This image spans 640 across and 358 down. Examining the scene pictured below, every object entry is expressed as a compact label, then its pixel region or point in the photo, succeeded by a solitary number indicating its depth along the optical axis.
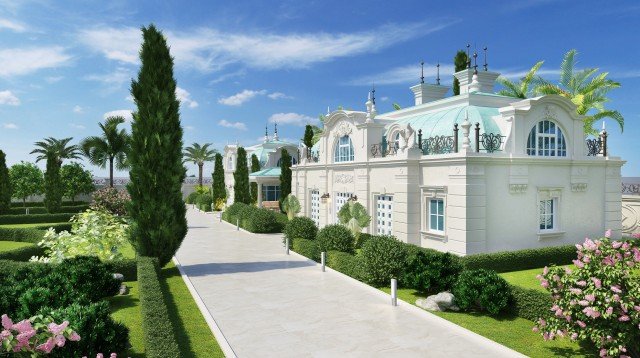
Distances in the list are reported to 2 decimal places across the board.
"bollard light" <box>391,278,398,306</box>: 12.92
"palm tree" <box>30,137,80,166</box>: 55.69
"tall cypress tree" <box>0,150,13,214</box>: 40.75
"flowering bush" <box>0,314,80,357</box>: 4.82
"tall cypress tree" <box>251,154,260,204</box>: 47.91
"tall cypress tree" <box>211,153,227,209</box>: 53.16
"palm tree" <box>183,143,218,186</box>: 67.94
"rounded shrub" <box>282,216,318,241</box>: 22.31
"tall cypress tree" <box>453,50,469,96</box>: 37.22
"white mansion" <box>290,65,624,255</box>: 18.44
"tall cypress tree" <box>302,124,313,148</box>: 41.47
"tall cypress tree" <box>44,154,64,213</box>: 42.62
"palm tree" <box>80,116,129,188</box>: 47.53
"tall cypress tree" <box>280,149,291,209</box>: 40.38
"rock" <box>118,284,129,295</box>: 14.48
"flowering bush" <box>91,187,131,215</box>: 38.12
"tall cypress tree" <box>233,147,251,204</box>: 44.28
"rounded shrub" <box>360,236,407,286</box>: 15.02
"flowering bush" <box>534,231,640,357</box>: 8.23
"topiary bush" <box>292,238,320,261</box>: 19.54
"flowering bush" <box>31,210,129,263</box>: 16.84
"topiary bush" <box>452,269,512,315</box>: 11.83
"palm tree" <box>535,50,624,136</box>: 34.44
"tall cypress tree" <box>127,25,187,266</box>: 17.31
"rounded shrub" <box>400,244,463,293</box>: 13.66
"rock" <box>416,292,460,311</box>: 12.48
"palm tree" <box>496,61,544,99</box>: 35.62
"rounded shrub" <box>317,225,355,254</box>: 18.61
